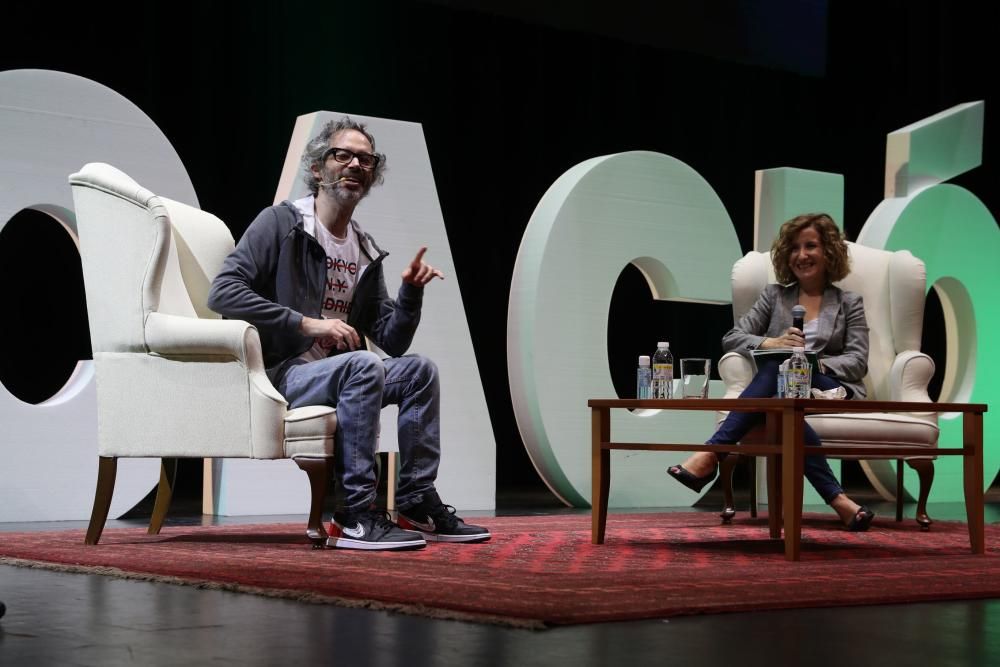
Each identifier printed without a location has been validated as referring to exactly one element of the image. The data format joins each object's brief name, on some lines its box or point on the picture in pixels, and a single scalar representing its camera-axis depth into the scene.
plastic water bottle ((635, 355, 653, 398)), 3.65
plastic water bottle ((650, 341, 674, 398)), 3.63
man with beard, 3.26
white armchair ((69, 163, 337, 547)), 3.24
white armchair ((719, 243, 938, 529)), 4.64
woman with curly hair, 4.17
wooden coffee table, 3.18
